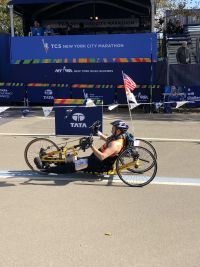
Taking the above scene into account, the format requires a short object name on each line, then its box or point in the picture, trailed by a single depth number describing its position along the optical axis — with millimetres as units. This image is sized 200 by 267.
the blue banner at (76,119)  8242
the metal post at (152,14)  19125
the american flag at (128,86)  9809
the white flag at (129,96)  9758
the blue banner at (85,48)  17172
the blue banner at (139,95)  16642
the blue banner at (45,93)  17192
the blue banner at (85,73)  16906
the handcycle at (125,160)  7246
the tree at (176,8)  38156
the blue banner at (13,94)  17641
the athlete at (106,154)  7266
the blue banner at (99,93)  16938
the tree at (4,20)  35916
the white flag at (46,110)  10382
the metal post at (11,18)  19525
